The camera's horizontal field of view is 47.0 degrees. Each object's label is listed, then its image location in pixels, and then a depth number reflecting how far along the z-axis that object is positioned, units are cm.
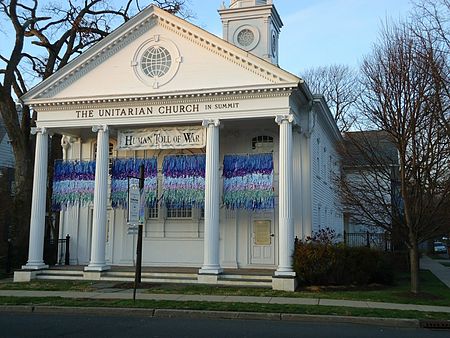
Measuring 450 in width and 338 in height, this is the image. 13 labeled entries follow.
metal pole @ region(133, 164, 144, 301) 1586
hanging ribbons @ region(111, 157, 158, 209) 2089
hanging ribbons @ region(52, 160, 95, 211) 2155
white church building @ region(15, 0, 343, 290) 1895
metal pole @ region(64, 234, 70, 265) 2331
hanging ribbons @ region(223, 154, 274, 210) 1936
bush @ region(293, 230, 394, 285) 1752
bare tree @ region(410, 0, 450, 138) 1404
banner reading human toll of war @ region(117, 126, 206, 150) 2008
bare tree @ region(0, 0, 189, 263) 2450
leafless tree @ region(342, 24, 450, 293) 1554
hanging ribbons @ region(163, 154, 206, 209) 1997
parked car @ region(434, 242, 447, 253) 5584
